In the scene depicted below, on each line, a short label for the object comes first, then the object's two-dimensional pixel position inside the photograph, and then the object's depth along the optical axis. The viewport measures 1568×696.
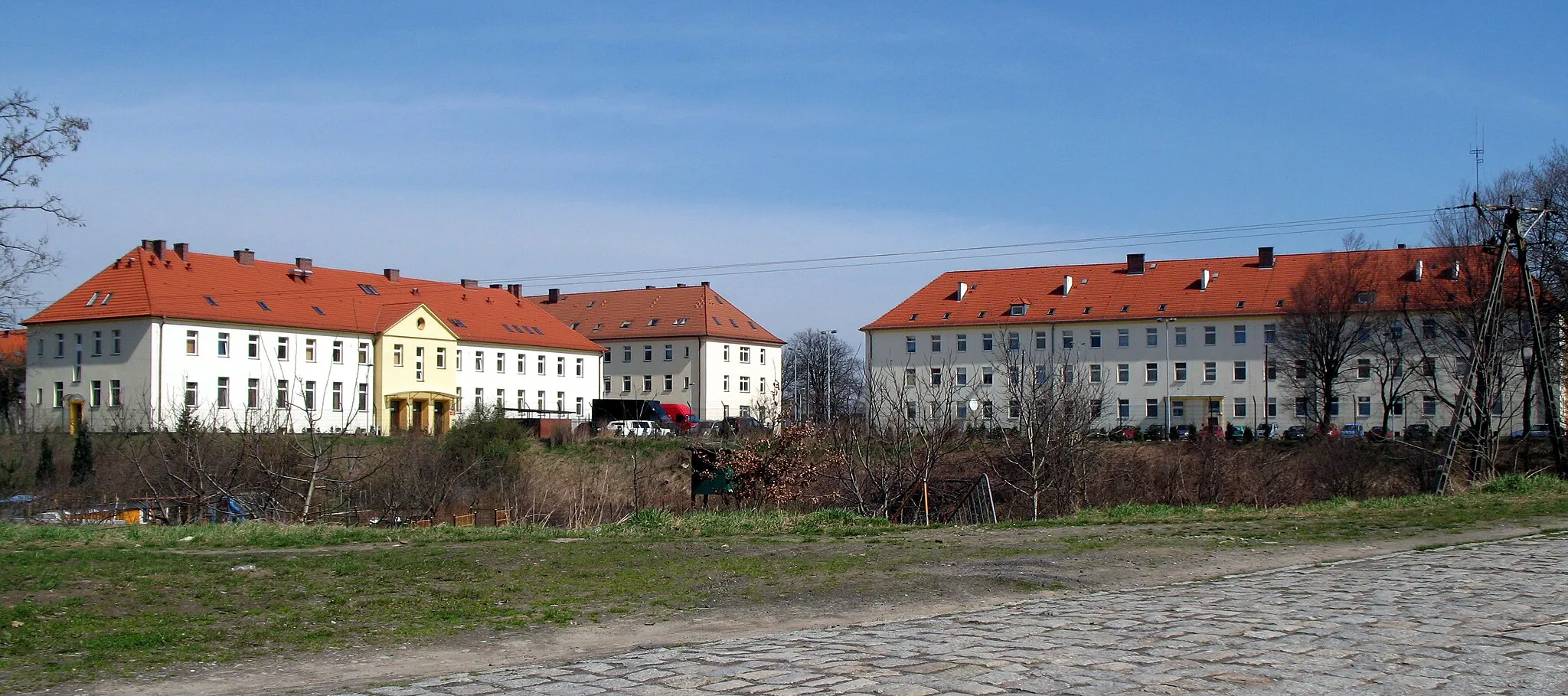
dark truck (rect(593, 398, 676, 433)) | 80.69
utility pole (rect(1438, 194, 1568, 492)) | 27.59
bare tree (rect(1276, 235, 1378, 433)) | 69.69
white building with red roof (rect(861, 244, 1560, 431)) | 74.06
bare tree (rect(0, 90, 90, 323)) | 22.88
